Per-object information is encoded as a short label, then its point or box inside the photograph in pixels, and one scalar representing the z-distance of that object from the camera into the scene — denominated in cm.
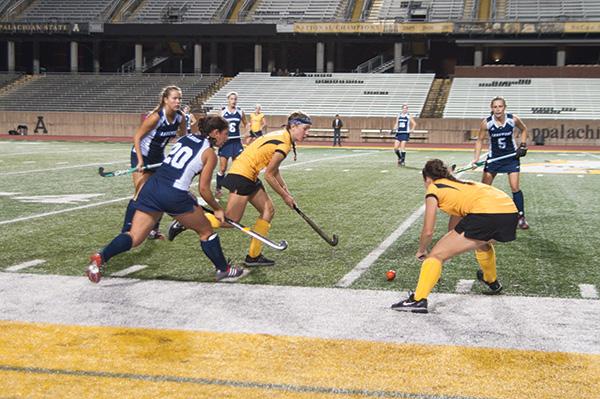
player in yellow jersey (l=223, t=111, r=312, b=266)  658
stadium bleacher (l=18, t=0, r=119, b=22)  4891
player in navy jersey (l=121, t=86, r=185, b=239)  789
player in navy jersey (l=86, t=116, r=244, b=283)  589
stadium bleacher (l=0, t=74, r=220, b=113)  4212
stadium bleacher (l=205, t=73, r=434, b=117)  3969
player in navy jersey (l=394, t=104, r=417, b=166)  2069
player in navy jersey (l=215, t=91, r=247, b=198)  1349
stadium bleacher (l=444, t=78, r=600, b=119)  3744
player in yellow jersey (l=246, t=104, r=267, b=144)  1938
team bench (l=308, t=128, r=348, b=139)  3656
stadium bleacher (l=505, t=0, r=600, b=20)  4281
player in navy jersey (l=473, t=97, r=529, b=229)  982
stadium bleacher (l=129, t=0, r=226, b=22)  4752
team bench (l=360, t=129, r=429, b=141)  3616
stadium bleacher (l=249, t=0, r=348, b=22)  4625
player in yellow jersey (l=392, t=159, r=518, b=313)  526
